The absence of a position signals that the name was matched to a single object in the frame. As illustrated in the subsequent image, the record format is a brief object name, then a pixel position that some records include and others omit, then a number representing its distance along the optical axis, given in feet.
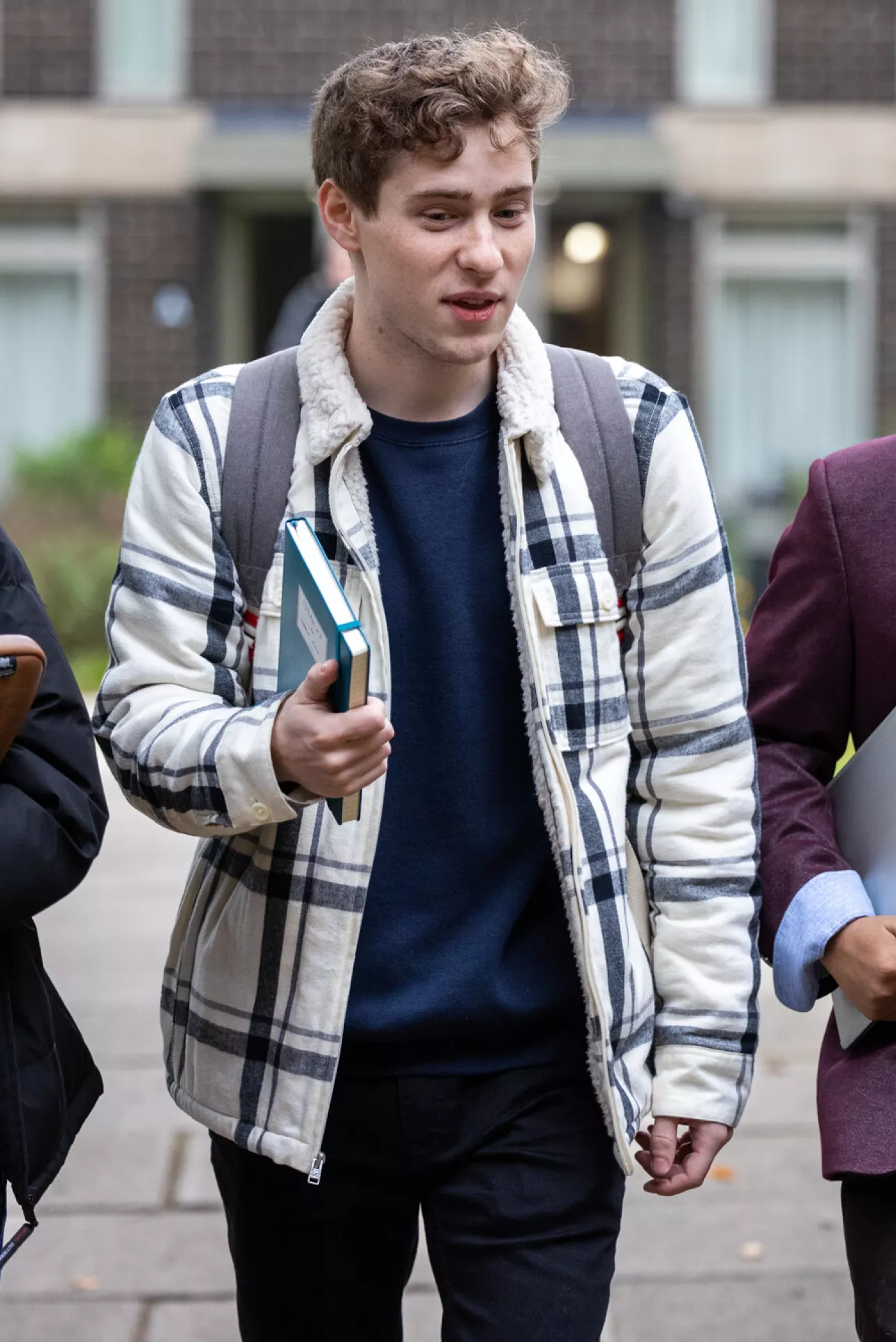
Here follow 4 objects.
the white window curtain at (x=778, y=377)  100.83
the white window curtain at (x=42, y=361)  98.94
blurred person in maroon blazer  14.88
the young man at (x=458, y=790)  15.34
